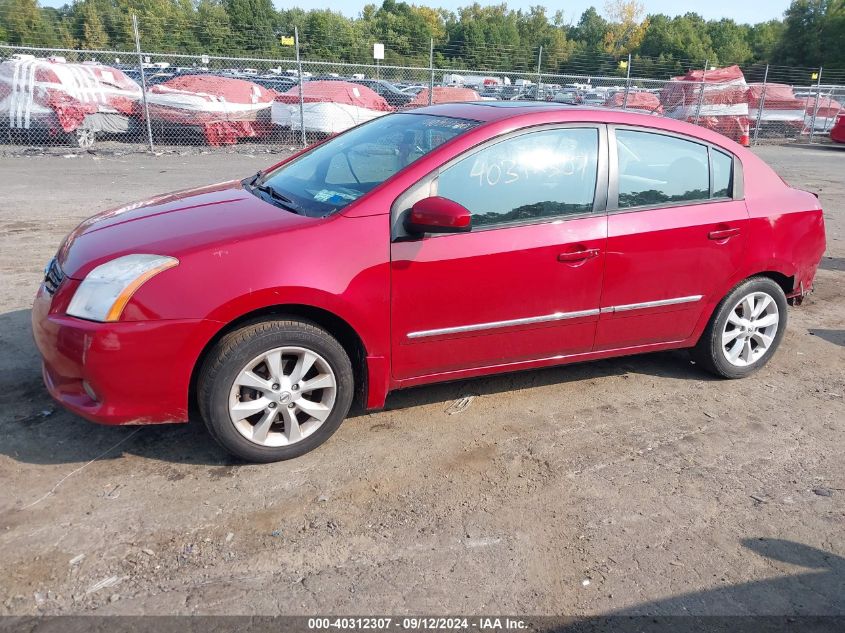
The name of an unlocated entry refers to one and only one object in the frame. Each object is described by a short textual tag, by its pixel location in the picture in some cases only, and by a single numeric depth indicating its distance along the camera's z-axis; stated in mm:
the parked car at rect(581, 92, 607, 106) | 23288
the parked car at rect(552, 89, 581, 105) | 22991
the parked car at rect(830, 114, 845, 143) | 22094
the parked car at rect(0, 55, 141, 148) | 13711
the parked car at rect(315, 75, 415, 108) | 18812
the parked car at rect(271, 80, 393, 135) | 16312
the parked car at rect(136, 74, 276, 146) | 15250
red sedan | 3105
